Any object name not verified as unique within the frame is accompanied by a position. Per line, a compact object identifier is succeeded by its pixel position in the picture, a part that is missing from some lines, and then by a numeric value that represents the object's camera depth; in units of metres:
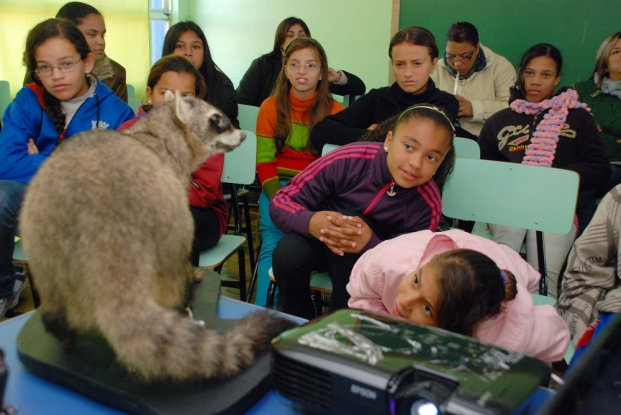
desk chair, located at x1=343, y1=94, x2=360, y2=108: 3.59
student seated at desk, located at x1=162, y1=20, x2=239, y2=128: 2.54
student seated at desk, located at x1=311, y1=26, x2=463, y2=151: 2.07
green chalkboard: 3.46
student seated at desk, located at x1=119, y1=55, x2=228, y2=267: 1.71
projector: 0.55
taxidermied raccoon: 0.57
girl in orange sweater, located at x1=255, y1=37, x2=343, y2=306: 2.41
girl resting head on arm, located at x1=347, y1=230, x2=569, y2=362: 0.85
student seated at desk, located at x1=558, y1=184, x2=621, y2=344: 1.43
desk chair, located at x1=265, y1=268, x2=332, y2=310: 1.63
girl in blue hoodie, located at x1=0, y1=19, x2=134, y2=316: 1.56
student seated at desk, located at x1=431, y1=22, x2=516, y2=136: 3.06
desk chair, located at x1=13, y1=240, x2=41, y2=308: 1.72
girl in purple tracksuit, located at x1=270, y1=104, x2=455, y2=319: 1.45
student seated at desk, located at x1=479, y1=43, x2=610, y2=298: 2.11
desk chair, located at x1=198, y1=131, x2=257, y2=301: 1.98
